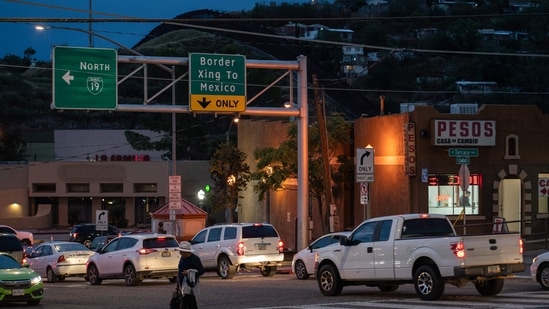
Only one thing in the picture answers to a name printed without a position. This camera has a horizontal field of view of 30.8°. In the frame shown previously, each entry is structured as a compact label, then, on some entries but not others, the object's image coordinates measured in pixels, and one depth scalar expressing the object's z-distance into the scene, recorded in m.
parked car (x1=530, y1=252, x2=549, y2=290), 23.95
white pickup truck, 20.78
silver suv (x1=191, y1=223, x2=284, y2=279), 33.09
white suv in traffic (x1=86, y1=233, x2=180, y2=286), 30.56
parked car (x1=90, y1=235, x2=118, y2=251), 45.75
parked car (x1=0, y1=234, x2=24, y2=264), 32.47
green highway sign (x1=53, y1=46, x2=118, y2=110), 33.47
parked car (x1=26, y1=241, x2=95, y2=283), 36.22
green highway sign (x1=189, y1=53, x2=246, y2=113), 34.94
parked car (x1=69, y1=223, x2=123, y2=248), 55.81
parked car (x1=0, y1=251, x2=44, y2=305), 23.73
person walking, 17.45
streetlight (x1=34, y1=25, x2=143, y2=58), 34.54
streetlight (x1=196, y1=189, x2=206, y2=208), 53.03
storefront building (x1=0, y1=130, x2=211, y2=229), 74.31
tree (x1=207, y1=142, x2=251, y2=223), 55.09
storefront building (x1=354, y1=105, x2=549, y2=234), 40.25
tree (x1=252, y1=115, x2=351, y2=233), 44.94
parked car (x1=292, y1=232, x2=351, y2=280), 30.22
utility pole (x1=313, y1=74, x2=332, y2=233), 39.75
